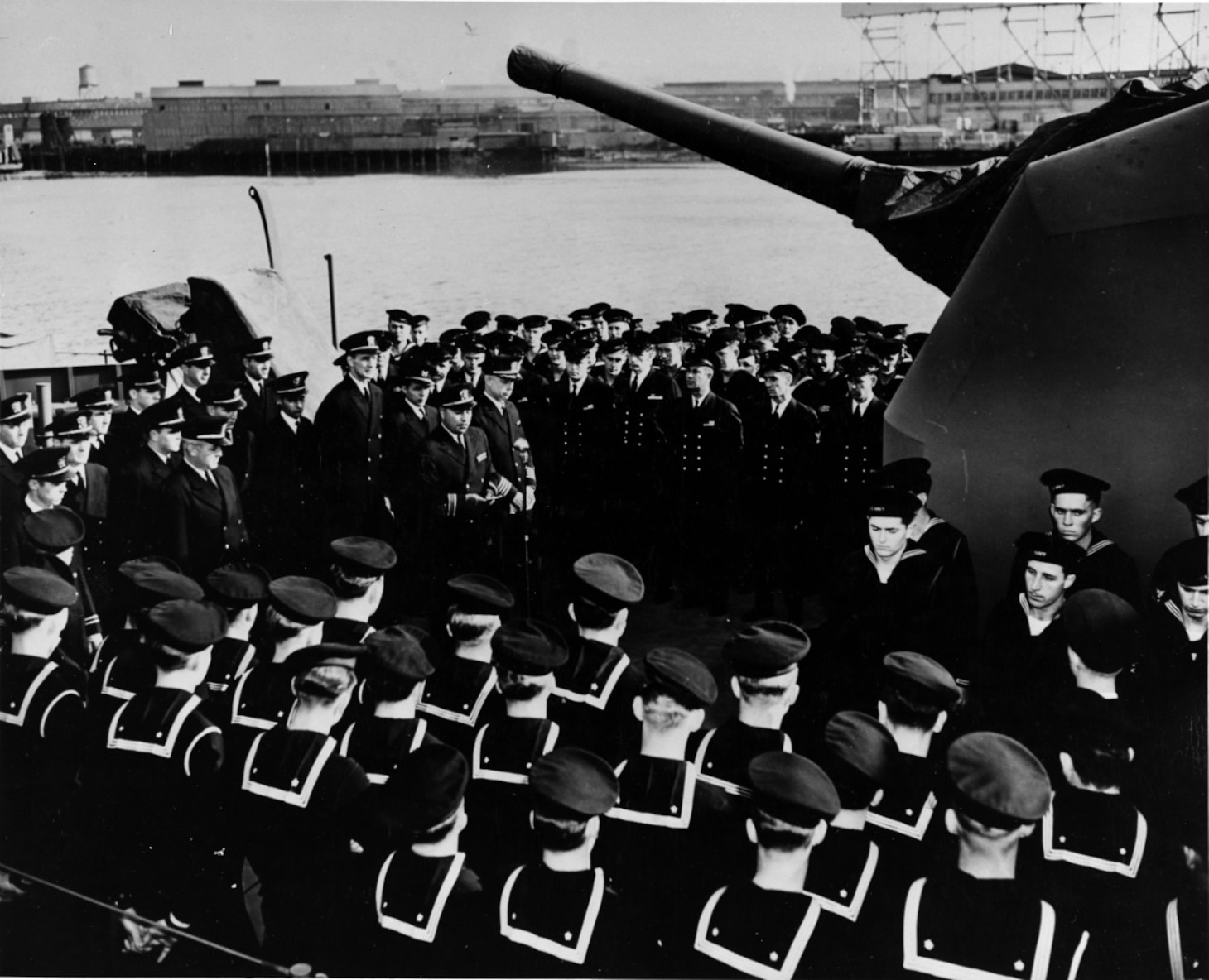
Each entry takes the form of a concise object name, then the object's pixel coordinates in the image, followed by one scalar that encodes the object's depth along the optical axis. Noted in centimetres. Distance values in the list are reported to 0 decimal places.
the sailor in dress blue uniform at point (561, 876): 310
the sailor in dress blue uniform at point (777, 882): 299
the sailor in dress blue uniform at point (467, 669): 391
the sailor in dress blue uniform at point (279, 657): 363
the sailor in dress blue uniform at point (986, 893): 292
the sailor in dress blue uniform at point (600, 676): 381
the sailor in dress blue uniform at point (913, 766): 321
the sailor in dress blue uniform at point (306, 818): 334
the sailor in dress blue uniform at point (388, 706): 359
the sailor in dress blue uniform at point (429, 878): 312
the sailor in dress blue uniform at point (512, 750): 354
